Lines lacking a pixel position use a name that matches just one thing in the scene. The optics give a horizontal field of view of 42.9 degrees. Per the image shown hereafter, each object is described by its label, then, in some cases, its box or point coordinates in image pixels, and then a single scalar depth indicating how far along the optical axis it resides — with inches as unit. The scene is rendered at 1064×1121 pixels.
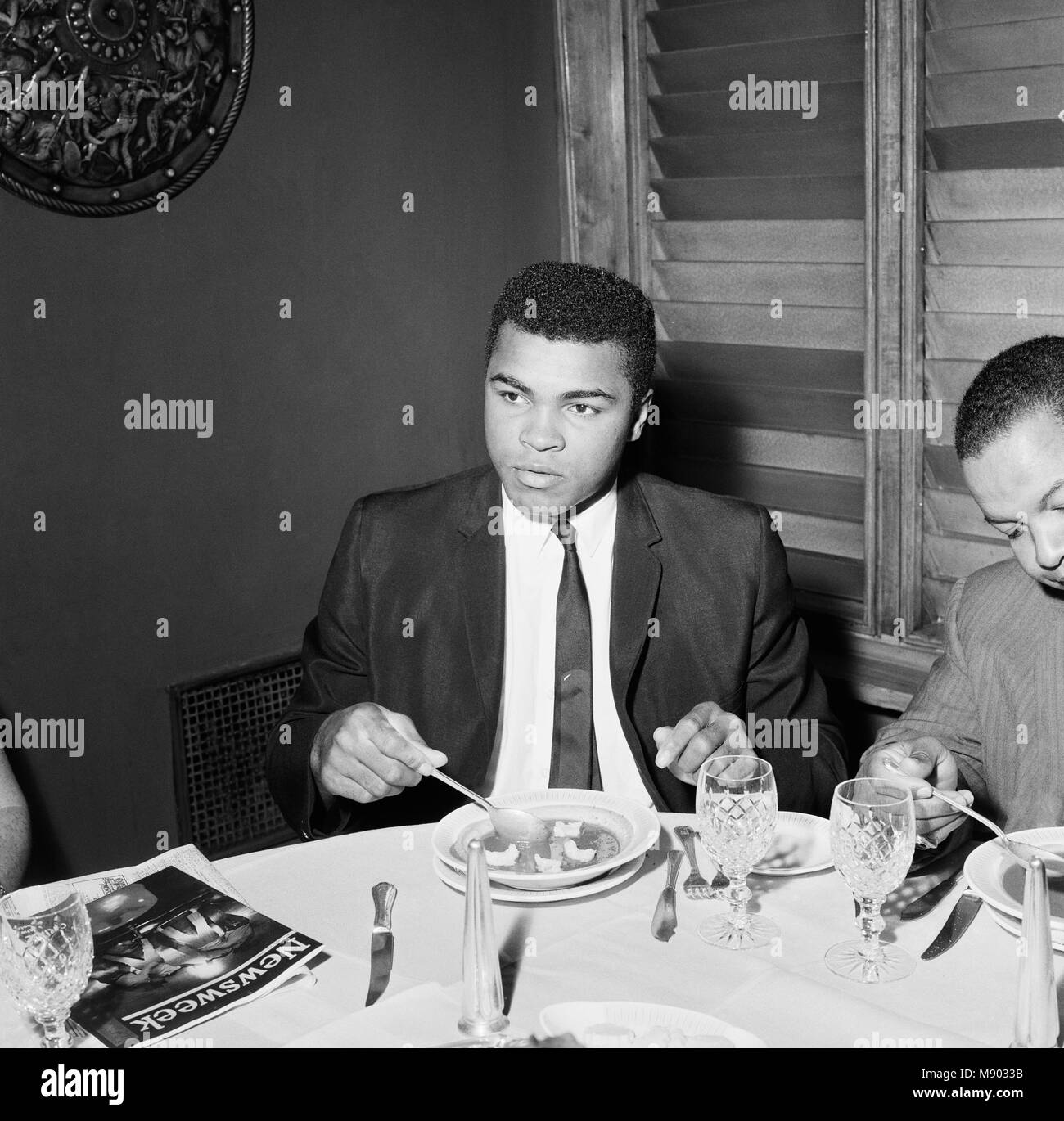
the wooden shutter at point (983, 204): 104.7
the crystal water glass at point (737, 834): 60.5
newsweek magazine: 54.7
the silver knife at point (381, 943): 57.5
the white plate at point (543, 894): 63.1
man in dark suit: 88.5
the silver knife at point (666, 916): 61.0
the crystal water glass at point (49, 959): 51.4
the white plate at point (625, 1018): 49.8
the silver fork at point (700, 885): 64.9
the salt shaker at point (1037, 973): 48.5
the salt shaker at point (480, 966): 52.7
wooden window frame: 112.6
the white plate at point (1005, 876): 59.4
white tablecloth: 52.3
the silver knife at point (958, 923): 58.7
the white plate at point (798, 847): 66.8
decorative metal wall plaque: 111.7
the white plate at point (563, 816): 63.7
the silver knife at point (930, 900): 62.6
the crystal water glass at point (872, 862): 57.1
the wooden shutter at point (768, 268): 119.8
